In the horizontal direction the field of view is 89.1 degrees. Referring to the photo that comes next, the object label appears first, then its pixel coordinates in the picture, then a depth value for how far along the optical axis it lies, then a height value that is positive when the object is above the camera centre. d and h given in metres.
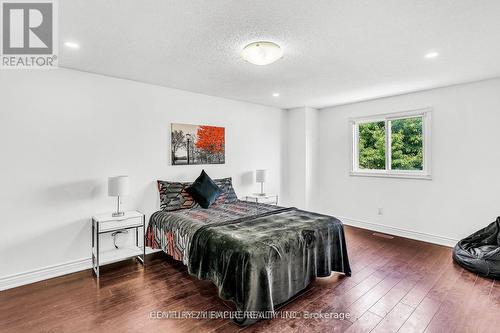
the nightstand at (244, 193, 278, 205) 4.79 -0.63
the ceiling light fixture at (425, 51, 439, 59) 2.74 +1.21
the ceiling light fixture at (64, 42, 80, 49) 2.50 +1.21
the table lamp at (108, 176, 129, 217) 3.14 -0.25
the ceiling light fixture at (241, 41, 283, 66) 2.43 +1.11
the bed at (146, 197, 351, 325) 2.20 -0.86
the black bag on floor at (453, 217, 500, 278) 2.95 -1.10
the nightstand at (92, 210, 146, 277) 3.06 -0.79
